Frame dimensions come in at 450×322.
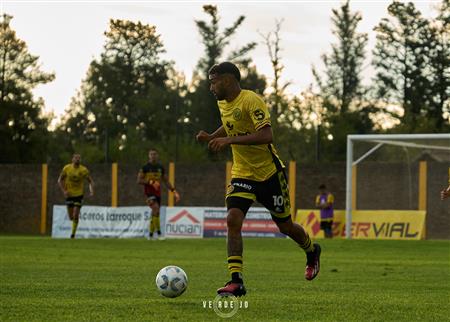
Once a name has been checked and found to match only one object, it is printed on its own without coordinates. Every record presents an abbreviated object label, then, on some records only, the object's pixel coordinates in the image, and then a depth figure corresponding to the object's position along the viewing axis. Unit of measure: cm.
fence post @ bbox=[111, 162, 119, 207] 4722
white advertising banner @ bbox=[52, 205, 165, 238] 3819
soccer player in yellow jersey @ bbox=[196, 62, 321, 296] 1027
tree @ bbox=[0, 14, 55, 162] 7024
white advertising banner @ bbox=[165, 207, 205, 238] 3759
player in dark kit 2933
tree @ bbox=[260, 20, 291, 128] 6388
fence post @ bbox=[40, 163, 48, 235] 4906
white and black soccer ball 1019
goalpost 3325
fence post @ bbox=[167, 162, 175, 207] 4491
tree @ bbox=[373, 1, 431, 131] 6788
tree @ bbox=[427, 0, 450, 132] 6631
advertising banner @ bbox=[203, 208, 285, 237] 3653
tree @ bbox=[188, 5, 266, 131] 7700
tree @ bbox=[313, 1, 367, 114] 7200
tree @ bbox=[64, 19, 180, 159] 8369
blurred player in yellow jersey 3047
